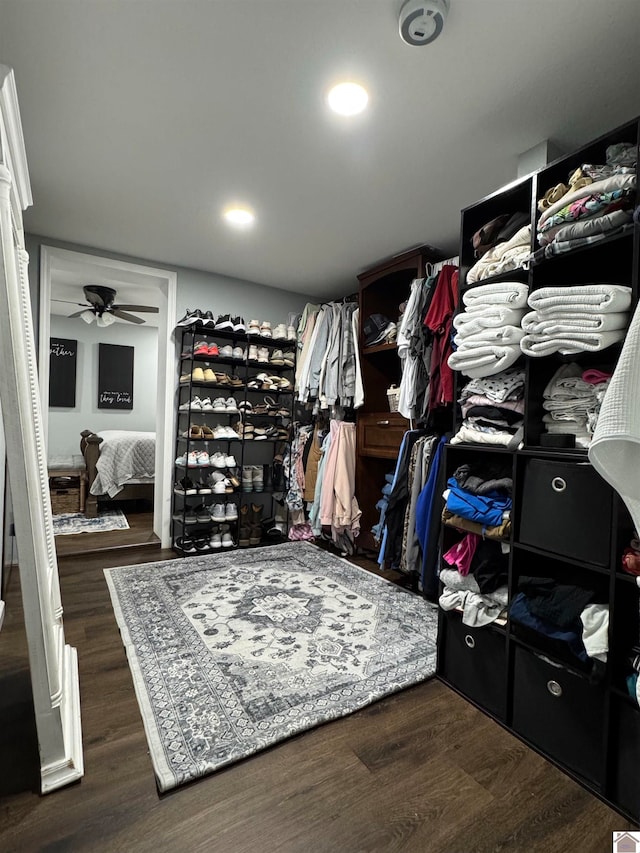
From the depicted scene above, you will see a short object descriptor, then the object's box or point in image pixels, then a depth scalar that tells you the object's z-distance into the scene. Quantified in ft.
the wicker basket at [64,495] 15.61
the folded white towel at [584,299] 4.37
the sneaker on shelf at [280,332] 12.86
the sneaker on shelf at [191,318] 11.48
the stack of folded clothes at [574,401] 4.68
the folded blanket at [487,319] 5.41
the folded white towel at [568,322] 4.43
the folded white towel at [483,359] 5.40
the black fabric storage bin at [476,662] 5.44
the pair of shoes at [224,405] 12.30
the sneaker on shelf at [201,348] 11.71
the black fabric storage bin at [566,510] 4.42
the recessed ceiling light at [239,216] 8.71
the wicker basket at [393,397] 10.69
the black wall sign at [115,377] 20.54
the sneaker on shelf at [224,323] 11.81
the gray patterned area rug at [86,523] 13.74
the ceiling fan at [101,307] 14.34
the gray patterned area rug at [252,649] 5.08
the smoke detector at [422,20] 4.22
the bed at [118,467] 15.96
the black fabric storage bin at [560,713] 4.42
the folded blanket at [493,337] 5.33
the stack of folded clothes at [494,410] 5.60
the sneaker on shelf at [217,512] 12.10
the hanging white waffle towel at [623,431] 3.24
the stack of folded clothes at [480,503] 5.48
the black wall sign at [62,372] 19.48
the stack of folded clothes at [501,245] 5.55
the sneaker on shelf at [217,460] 12.26
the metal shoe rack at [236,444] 11.95
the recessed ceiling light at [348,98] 5.41
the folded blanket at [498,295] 5.37
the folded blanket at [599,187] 4.42
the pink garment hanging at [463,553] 5.89
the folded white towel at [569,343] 4.45
